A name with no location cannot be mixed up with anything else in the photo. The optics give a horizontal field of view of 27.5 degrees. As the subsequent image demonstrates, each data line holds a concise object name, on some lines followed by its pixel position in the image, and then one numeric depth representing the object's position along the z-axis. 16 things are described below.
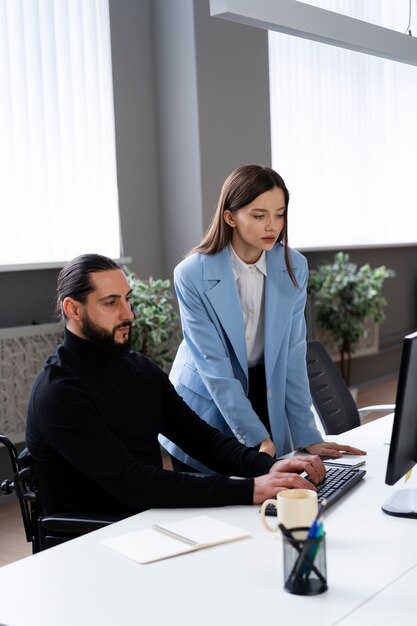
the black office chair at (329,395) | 3.20
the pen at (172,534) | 1.79
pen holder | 1.50
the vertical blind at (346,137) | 6.68
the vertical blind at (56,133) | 4.61
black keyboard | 2.03
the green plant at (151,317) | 4.70
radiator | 4.53
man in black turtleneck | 2.05
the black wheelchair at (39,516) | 2.07
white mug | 1.62
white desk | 1.45
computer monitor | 1.86
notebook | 1.74
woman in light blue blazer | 2.59
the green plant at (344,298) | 6.61
